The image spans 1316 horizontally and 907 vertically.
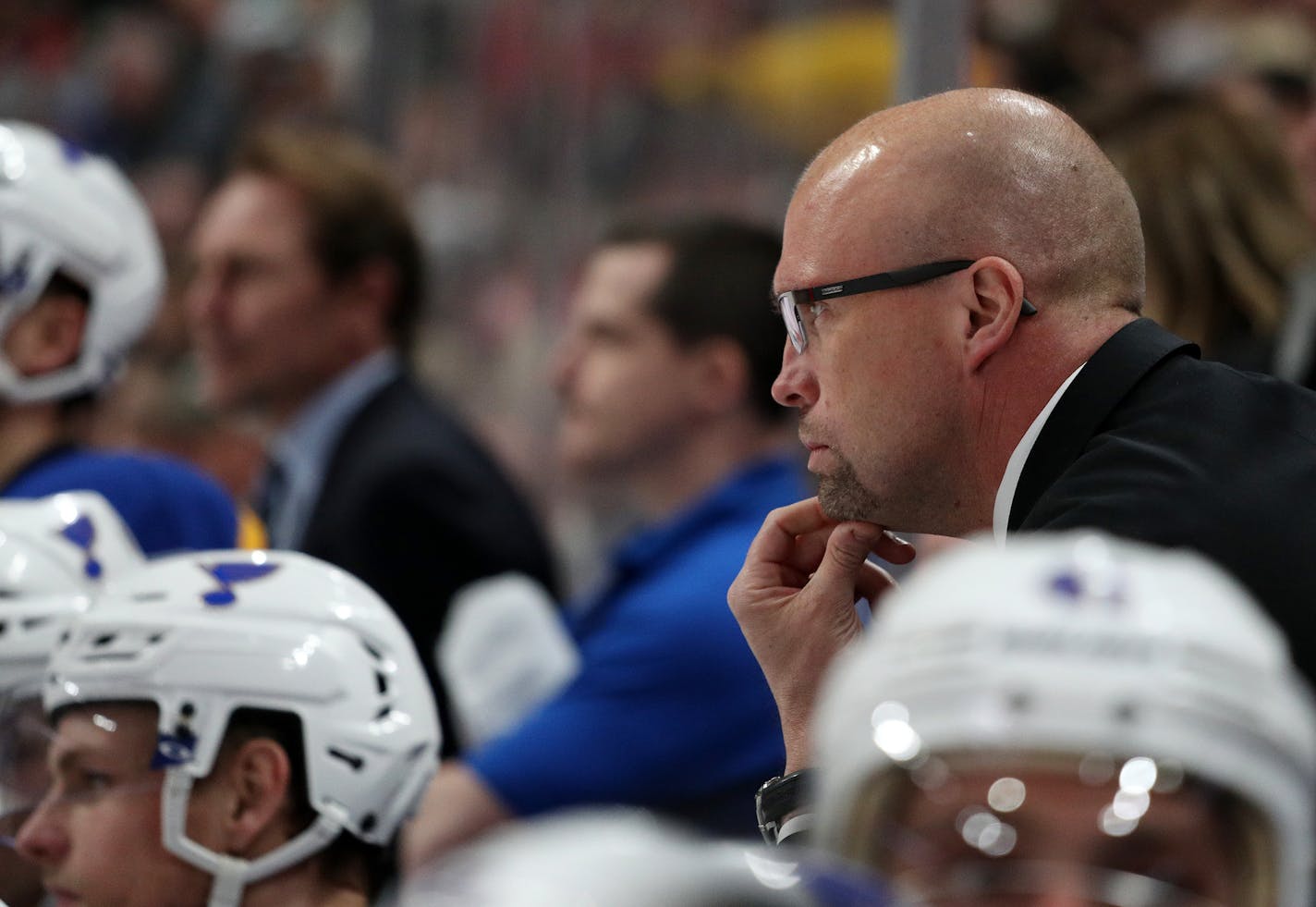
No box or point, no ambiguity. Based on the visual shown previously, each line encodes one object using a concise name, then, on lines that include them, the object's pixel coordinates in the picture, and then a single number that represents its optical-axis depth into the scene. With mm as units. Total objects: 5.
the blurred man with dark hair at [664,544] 7184
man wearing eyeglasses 4691
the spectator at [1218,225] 7523
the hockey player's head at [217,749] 4562
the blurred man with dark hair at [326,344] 8547
